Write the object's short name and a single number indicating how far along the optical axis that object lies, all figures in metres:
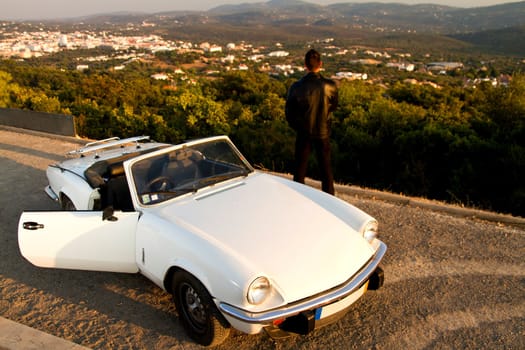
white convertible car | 2.85
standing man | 5.19
